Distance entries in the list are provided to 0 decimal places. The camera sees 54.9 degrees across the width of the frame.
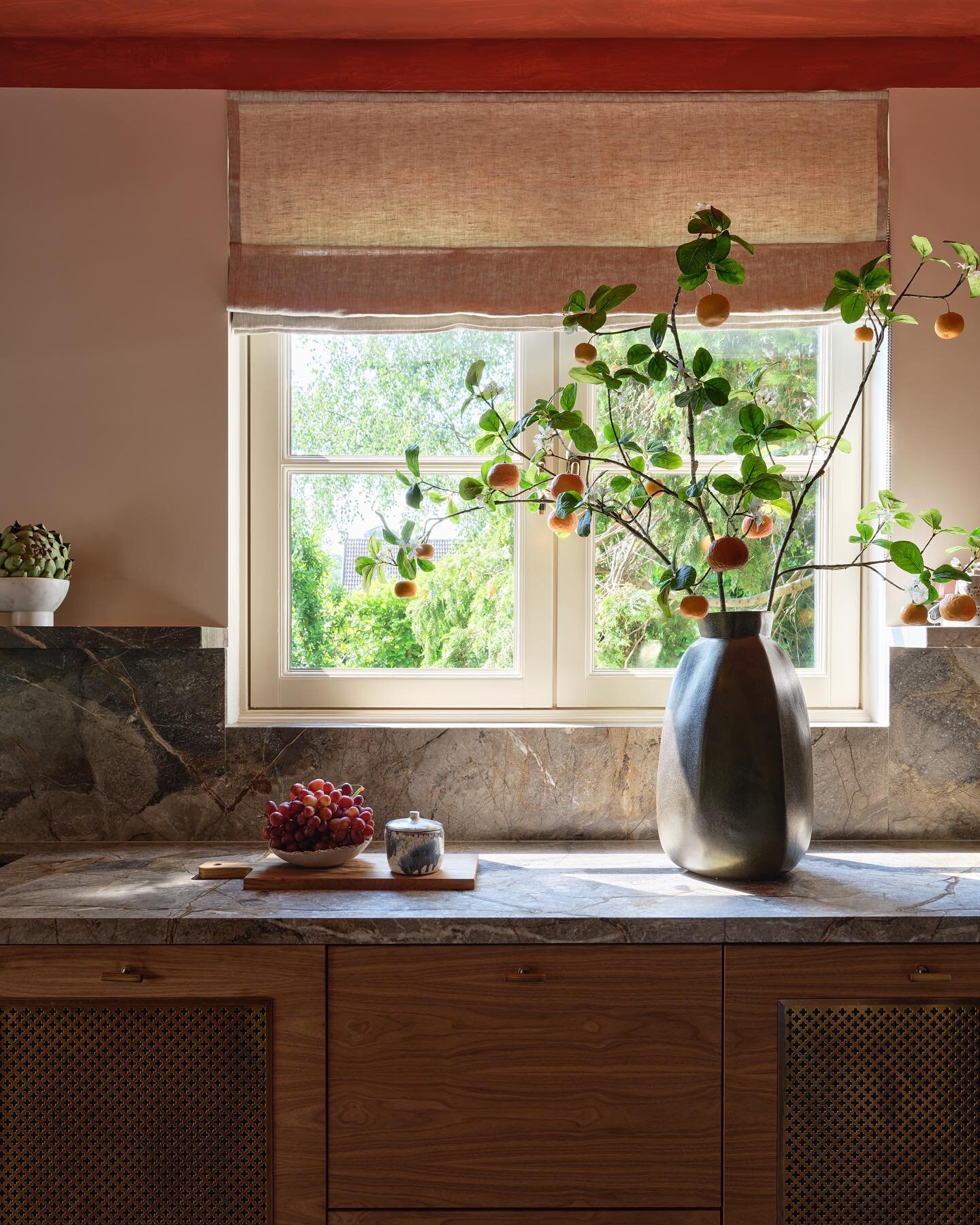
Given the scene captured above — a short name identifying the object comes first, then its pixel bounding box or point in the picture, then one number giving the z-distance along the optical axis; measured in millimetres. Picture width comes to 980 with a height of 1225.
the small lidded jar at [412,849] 1708
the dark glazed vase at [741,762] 1703
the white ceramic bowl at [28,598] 1920
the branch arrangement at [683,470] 1653
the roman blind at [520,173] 2119
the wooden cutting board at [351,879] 1688
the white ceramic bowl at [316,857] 1757
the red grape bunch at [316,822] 1762
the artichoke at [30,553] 1921
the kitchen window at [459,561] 2229
